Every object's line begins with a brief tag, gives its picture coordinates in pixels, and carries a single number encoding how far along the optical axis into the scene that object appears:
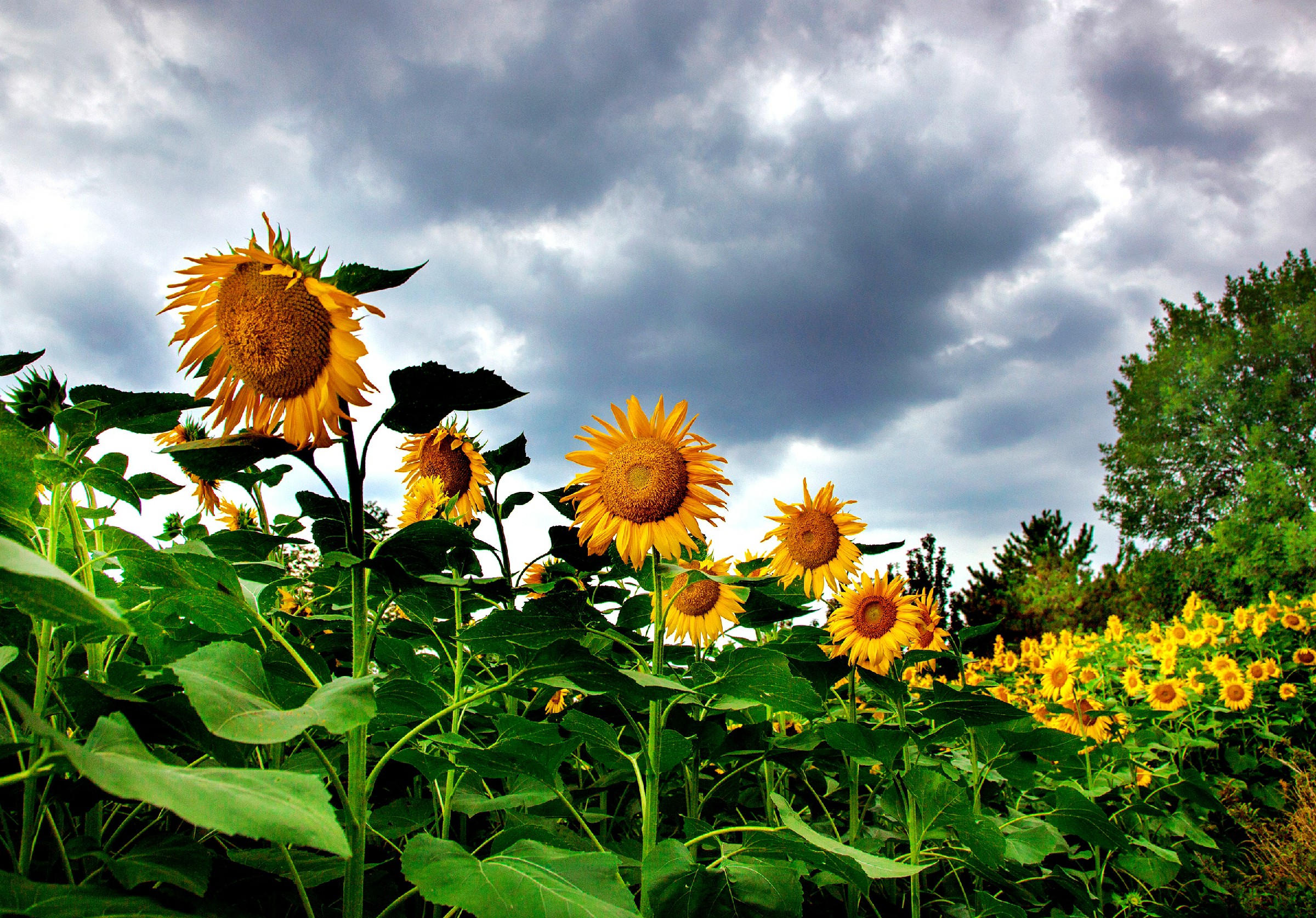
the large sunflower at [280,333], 0.94
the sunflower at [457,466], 2.00
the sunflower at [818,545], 2.38
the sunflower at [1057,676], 3.82
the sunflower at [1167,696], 4.27
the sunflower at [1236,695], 4.81
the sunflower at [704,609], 2.30
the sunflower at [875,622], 2.34
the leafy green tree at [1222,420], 25.30
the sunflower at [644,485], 1.73
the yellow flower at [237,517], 2.60
